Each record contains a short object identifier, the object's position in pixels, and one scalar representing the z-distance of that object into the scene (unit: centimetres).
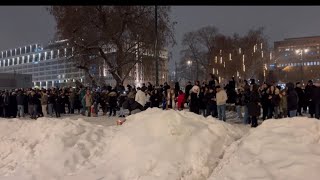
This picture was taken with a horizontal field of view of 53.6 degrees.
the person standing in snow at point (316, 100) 1270
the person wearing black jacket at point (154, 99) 1622
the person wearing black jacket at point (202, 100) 1370
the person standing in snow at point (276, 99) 1261
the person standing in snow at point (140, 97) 1468
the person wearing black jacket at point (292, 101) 1230
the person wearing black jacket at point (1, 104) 1846
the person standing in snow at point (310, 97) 1311
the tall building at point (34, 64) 8803
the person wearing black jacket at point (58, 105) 1803
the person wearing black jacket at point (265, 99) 1267
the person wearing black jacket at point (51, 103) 1825
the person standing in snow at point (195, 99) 1394
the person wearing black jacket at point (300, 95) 1407
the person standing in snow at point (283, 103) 1288
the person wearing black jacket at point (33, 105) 1758
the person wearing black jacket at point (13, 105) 1839
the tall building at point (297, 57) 5625
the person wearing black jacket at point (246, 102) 1220
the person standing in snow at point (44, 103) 1799
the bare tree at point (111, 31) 2455
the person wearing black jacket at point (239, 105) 1348
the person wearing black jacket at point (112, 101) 1708
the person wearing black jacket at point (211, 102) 1343
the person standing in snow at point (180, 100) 1490
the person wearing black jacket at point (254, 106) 1182
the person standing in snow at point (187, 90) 1561
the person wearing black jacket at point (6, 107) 1829
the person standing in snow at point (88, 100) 1720
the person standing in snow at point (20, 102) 1789
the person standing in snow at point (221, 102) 1274
